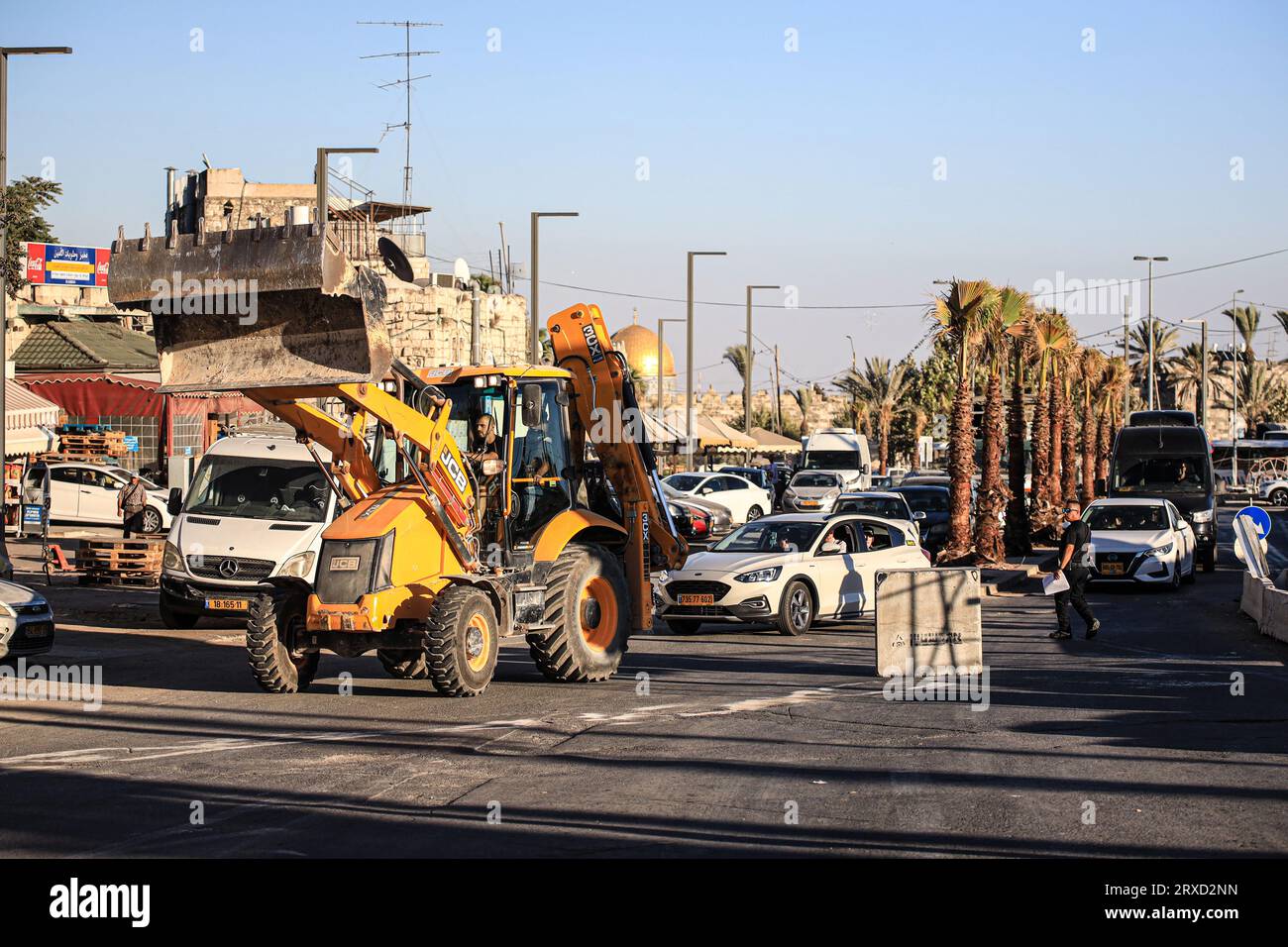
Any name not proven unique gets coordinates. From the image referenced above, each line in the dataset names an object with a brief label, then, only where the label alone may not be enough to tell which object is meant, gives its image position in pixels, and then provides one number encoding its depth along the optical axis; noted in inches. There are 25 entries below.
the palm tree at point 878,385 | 3440.0
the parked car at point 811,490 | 1790.1
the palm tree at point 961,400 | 1203.9
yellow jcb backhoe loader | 505.7
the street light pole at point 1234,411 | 2830.7
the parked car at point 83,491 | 1487.5
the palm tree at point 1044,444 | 1646.2
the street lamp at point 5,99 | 899.4
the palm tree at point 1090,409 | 2256.4
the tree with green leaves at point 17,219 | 1040.4
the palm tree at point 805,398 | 4163.4
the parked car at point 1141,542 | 1051.9
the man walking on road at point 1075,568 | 760.3
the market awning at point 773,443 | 2765.7
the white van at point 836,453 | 2073.1
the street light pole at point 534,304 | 1339.8
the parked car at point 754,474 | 2057.1
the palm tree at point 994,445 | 1237.7
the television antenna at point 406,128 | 1768.0
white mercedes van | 765.9
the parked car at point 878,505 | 1214.9
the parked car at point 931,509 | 1418.6
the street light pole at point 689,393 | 2089.1
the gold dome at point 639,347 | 3535.9
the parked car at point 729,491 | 1743.4
